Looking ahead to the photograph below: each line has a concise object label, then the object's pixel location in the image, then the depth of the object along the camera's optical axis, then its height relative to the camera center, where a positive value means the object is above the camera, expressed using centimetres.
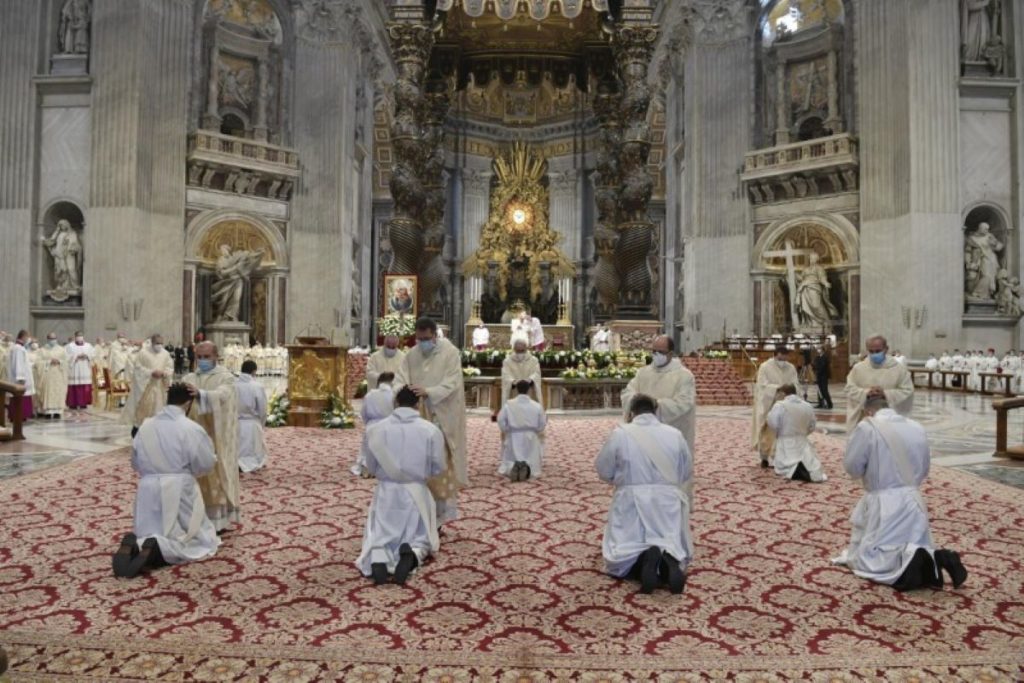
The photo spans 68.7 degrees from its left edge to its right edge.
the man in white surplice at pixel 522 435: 743 -87
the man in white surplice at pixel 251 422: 750 -78
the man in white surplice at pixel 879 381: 618 -28
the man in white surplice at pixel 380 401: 709 -52
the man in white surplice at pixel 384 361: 812 -16
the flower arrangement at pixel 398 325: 1389 +40
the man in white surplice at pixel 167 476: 434 -77
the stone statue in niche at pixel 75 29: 2025 +853
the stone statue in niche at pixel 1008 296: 1931 +140
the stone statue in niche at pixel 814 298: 2241 +152
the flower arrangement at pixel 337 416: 1122 -106
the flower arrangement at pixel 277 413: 1142 -104
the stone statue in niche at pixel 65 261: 1986 +222
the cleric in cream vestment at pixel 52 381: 1234 -61
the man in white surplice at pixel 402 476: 432 -76
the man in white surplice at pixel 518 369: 908 -27
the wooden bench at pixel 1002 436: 802 -97
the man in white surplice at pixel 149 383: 780 -42
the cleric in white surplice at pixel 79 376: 1384 -59
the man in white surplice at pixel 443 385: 525 -28
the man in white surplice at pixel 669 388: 559 -31
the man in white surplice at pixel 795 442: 727 -92
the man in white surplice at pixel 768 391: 795 -46
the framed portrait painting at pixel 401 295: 1299 +93
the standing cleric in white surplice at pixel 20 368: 1133 -36
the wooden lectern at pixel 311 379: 1155 -51
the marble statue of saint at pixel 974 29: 1973 +845
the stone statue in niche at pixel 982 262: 1947 +229
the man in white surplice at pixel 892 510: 404 -91
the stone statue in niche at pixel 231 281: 2252 +197
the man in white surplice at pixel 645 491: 420 -82
